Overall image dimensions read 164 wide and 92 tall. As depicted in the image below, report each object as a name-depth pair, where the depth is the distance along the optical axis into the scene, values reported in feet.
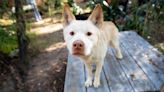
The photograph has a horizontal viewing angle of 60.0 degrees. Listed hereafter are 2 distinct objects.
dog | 4.13
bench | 5.13
